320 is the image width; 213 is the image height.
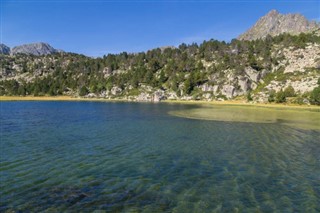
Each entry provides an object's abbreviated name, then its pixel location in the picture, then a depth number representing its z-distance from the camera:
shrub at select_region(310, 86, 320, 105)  101.13
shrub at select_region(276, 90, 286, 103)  115.77
